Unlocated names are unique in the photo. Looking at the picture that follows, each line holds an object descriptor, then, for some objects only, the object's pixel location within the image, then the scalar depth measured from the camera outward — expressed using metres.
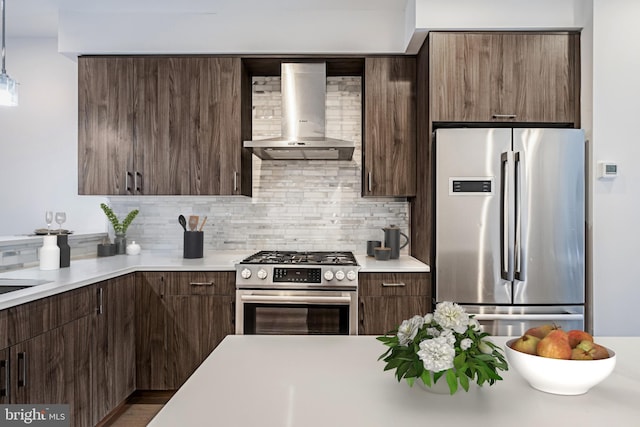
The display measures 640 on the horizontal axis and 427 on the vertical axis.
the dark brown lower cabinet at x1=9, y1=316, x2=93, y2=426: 1.90
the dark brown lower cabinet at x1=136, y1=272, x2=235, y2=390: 3.02
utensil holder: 3.40
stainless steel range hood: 3.40
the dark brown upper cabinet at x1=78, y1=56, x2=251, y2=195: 3.36
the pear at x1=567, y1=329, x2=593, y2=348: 1.03
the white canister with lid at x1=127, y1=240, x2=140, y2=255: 3.55
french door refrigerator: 2.78
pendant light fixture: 2.65
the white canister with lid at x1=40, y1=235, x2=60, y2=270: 2.69
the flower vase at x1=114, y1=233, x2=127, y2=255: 3.61
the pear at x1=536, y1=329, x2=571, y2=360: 0.99
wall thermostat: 2.77
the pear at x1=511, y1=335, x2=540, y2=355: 1.03
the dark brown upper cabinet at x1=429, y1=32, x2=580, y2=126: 2.93
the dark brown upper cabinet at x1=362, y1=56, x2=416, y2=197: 3.35
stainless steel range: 2.93
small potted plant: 3.57
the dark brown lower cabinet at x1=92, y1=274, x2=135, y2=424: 2.54
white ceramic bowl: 0.96
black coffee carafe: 3.42
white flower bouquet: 0.95
